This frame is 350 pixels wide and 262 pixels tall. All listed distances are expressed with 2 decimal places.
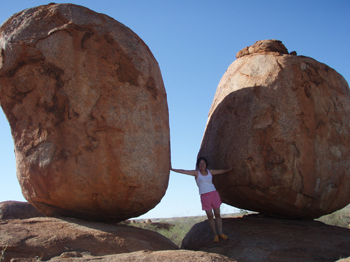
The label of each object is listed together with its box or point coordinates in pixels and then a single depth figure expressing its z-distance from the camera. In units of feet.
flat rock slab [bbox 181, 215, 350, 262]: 14.21
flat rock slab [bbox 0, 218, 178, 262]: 11.21
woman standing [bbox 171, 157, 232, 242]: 15.72
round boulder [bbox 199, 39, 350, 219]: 16.49
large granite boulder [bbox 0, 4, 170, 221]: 13.53
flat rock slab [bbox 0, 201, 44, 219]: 22.84
